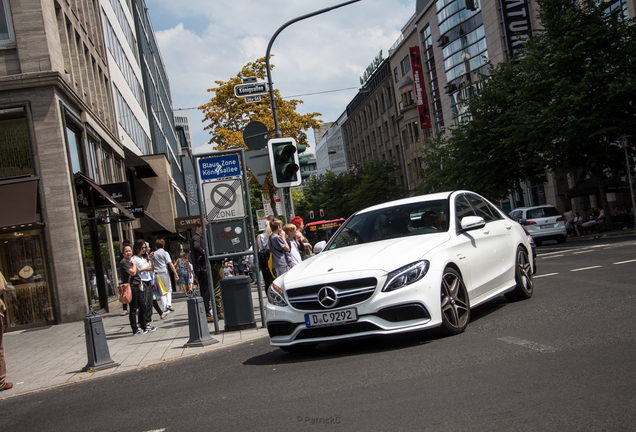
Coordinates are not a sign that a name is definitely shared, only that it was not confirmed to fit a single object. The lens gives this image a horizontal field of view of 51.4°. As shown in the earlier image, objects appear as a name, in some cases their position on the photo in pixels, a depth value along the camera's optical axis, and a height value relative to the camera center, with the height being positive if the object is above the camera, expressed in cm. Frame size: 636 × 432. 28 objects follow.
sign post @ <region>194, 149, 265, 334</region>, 1082 +61
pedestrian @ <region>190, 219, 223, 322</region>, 1240 -45
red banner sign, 6606 +1252
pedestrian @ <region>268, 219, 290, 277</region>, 1166 -28
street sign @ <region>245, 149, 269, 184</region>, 1239 +139
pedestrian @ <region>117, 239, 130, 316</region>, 1889 -160
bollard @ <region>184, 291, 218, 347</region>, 972 -117
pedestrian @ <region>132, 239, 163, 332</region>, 1288 -43
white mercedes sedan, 631 -60
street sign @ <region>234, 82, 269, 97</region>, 1470 +326
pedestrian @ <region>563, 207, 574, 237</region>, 3282 -156
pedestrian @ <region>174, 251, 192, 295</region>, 2496 -82
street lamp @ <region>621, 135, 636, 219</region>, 2639 +156
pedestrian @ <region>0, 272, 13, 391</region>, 812 -102
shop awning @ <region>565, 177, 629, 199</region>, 3164 -5
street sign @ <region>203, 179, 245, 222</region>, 1081 +66
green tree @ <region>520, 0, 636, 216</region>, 2677 +431
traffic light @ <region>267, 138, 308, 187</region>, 1212 +130
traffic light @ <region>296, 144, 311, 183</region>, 1255 +133
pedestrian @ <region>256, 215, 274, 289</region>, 1397 -45
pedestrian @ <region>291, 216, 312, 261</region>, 1363 -18
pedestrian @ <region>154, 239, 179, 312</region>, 1720 -48
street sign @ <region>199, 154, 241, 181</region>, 1087 +122
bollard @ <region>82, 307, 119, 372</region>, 890 -116
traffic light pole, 1565 +468
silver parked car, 2744 -120
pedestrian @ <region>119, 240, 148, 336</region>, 1220 -64
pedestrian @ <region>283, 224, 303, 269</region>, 1194 -24
